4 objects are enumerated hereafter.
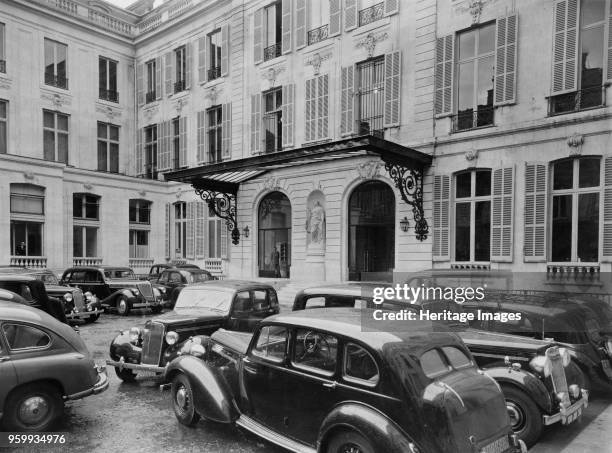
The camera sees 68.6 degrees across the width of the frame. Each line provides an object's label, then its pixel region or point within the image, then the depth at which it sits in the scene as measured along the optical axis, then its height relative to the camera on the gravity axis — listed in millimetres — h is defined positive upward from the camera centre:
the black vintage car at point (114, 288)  13680 -2356
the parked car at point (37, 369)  4703 -1713
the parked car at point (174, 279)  14553 -2247
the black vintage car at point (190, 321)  6602 -1730
